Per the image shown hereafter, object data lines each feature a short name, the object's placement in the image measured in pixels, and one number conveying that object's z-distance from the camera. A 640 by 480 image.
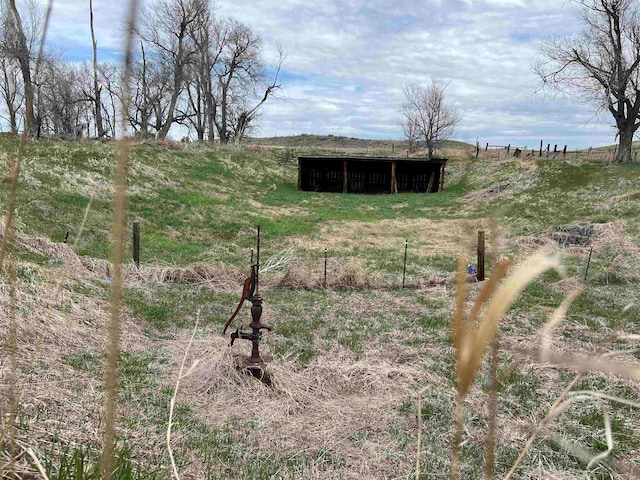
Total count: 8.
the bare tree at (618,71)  24.94
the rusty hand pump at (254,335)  4.59
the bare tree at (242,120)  41.69
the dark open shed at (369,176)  29.25
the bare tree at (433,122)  40.38
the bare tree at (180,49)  34.50
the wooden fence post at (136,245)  9.08
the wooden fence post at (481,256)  9.27
